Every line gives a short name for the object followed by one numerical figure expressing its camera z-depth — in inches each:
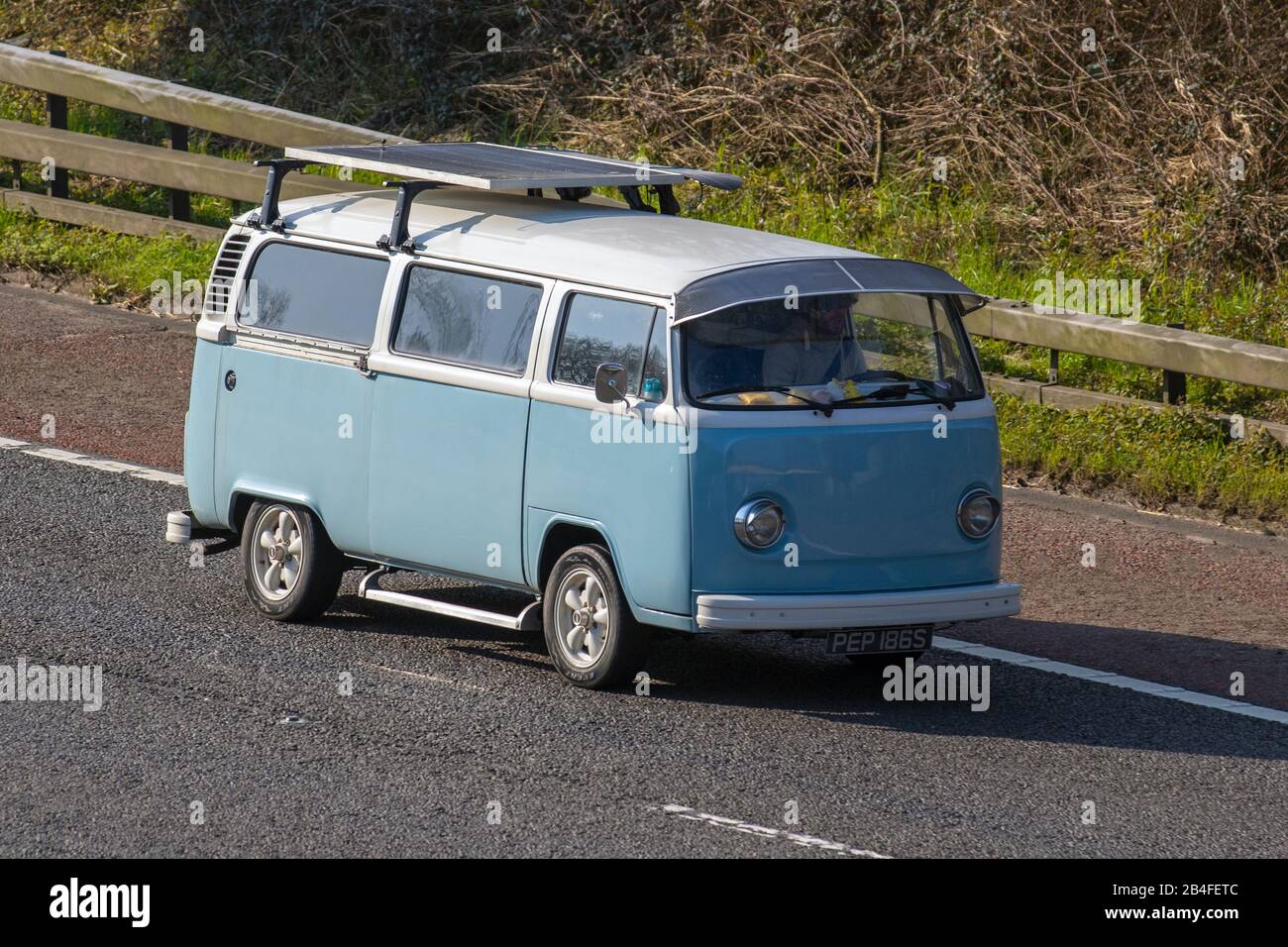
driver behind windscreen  663.8
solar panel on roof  709.3
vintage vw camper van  649.0
